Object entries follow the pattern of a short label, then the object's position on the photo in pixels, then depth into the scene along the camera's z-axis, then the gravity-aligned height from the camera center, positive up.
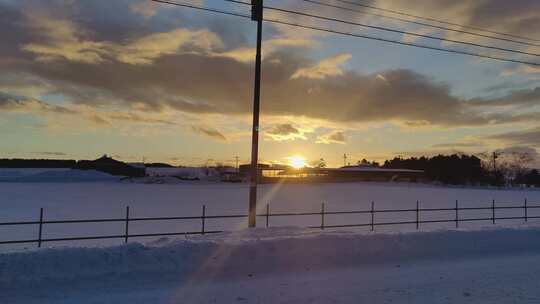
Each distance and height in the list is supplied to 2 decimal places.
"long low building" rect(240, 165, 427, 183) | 120.96 +2.84
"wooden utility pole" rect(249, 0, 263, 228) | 14.64 +1.68
